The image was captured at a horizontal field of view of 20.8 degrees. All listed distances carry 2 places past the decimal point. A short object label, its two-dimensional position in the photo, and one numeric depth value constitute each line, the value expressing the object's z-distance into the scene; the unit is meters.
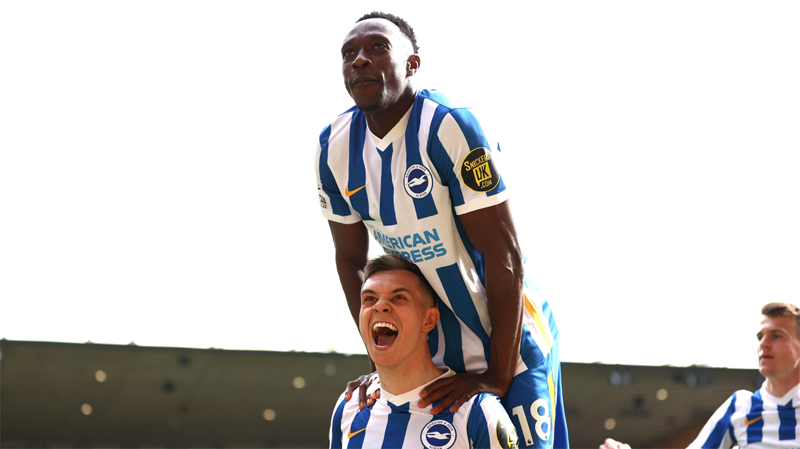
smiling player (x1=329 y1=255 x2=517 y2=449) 4.54
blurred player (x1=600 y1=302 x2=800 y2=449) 5.79
